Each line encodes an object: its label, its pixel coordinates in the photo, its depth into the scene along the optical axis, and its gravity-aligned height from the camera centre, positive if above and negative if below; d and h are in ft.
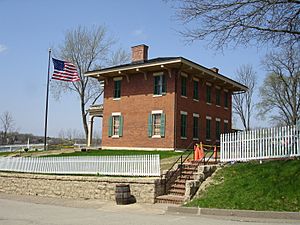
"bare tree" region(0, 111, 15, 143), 198.39 +6.31
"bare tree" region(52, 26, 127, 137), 159.12 +33.02
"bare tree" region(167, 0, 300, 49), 42.88 +15.24
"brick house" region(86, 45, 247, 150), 90.89 +11.31
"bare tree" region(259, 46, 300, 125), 161.27 +24.02
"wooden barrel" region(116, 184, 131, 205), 48.39 -6.19
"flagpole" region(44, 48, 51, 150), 116.26 +10.50
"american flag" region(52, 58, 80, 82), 104.50 +20.62
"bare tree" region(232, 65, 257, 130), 187.22 +21.04
